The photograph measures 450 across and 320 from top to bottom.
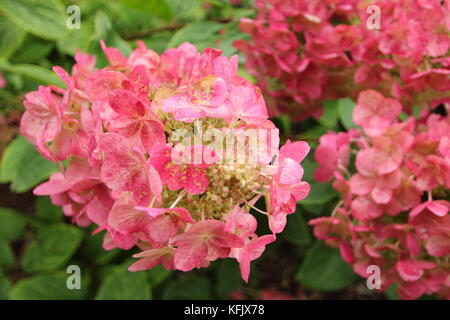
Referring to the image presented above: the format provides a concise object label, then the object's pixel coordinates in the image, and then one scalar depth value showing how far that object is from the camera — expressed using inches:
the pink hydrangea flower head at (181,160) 19.6
